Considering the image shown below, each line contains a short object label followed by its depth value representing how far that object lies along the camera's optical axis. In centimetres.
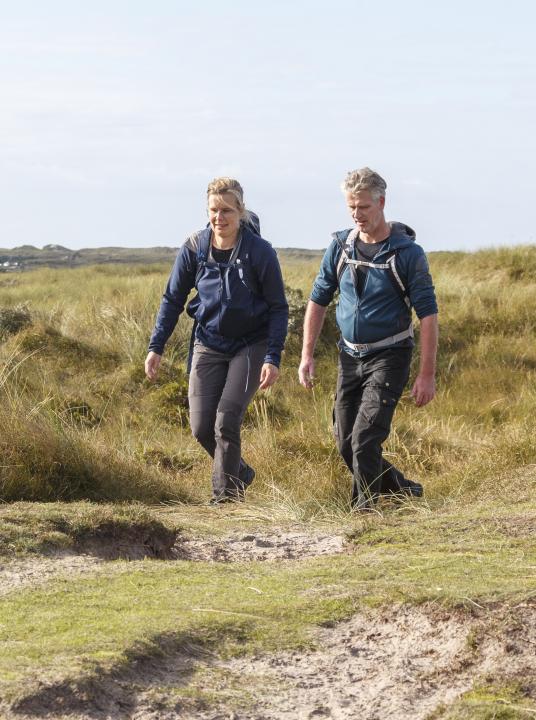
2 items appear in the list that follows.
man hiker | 1316
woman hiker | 1419
